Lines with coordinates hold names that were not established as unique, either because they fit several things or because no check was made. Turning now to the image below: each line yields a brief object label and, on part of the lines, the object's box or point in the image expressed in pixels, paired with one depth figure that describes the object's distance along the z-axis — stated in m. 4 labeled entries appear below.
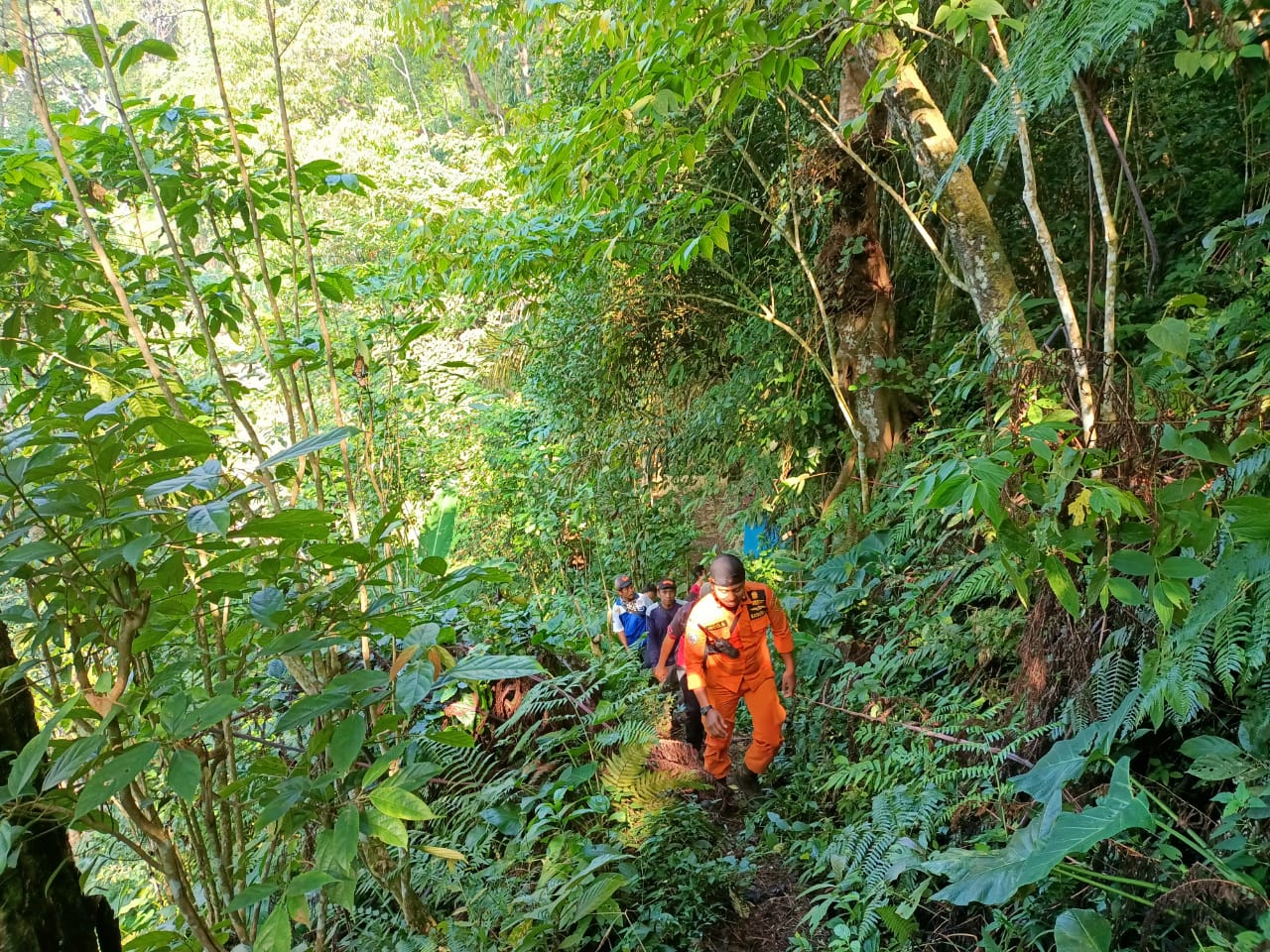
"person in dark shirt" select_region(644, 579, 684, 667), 5.95
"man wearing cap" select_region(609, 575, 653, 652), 6.17
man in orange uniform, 4.30
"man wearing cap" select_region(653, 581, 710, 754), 4.81
